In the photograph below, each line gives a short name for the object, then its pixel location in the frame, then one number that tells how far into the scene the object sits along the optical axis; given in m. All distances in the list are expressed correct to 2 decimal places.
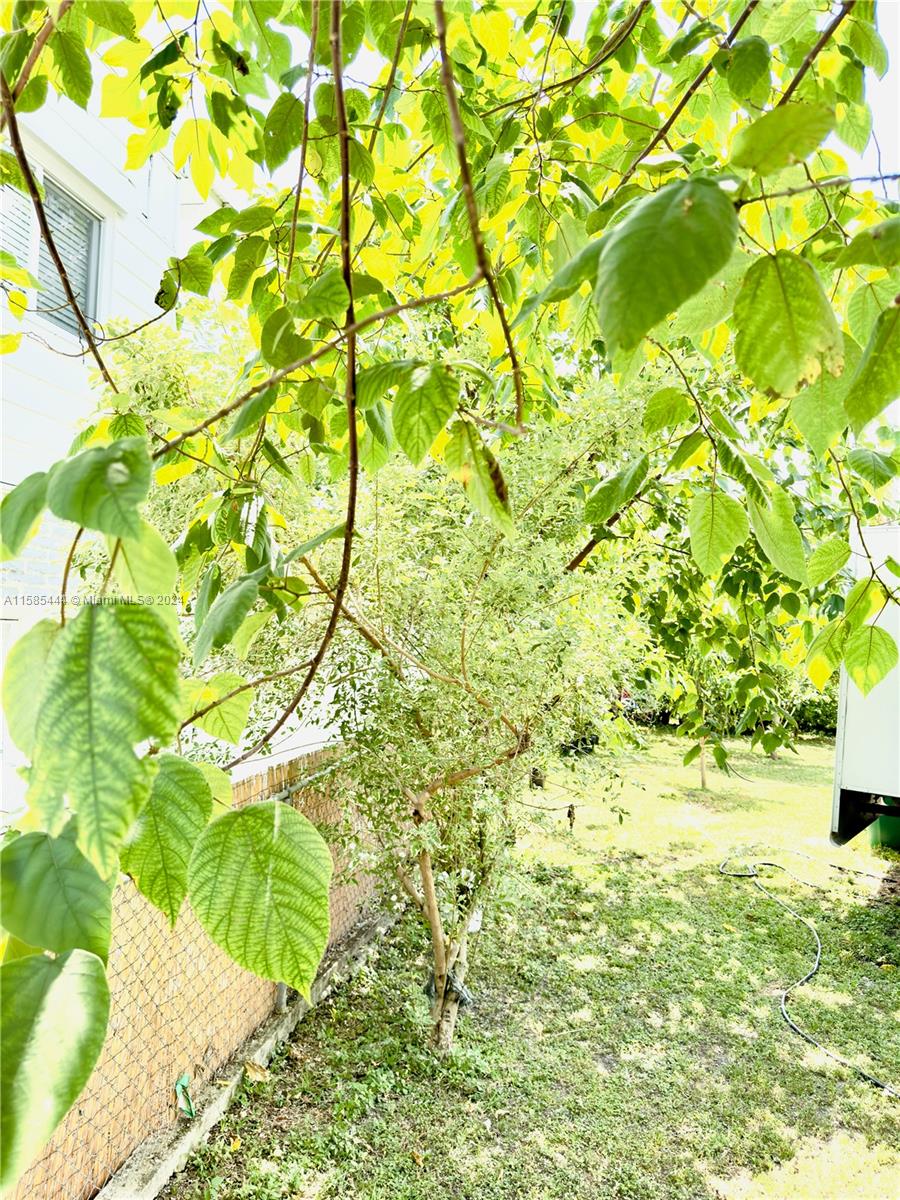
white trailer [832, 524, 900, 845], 4.15
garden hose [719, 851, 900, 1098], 3.32
